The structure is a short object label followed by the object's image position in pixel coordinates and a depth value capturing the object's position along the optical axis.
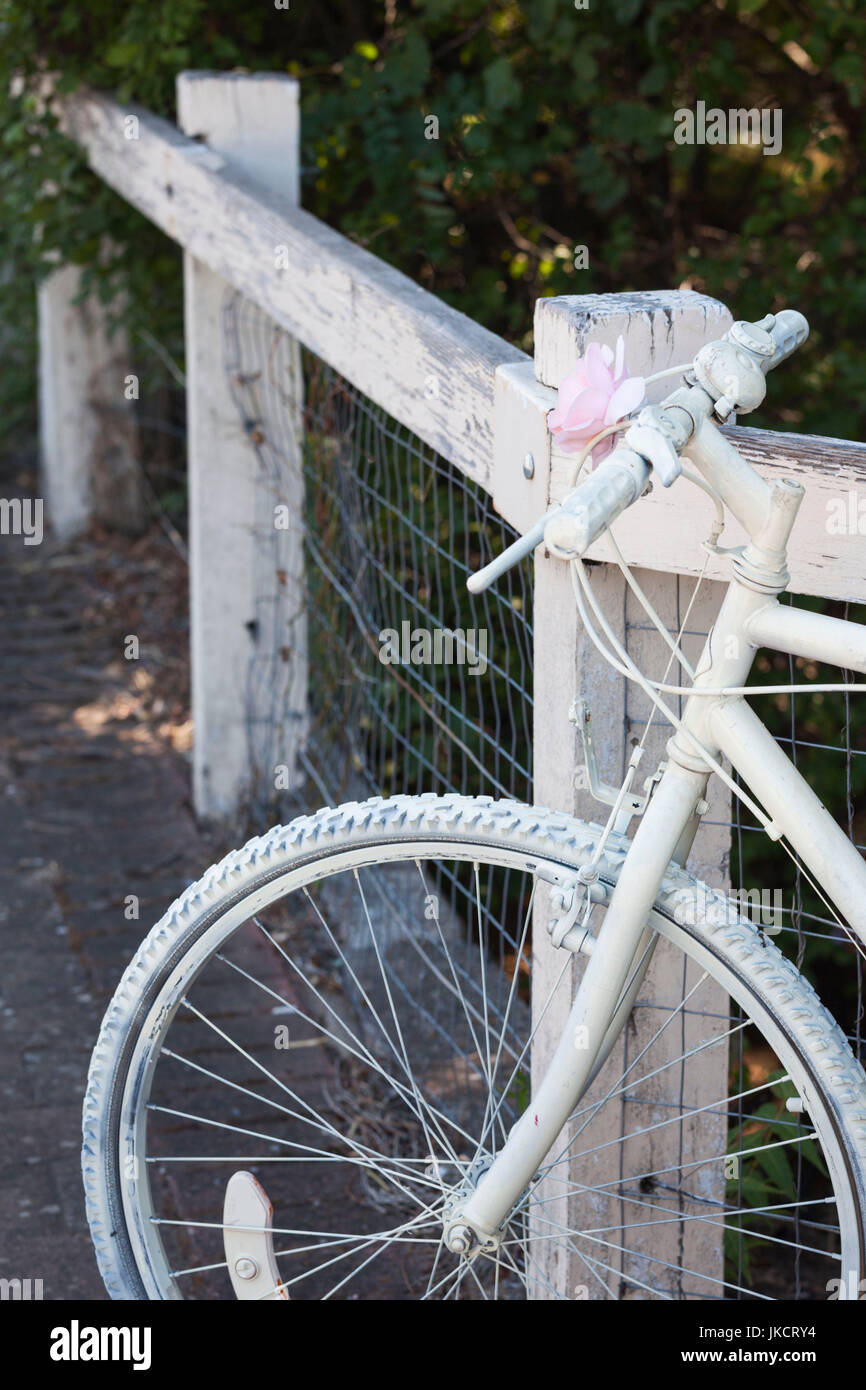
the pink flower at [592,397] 3.49
